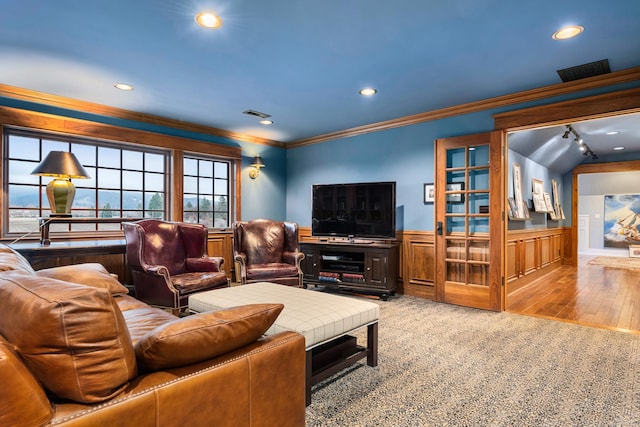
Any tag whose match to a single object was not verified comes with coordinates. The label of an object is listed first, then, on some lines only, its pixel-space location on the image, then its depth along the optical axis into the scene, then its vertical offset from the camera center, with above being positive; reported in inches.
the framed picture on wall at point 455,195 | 168.9 +9.9
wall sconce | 224.5 +32.6
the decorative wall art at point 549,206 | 268.1 +6.3
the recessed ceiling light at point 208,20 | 92.9 +53.2
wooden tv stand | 178.5 -27.4
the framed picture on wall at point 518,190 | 213.5 +14.9
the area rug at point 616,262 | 297.0 -44.3
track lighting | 207.0 +49.4
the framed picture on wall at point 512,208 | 201.9 +3.7
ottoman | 79.8 -25.0
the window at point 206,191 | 210.5 +16.0
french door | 153.9 -2.6
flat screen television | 185.9 +2.9
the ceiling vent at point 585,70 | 121.0 +51.3
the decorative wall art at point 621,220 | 364.2 -6.8
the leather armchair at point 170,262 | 135.3 -19.6
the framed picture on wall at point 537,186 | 247.8 +20.6
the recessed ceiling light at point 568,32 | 98.7 +52.1
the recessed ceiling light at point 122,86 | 141.3 +53.4
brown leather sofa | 35.1 -17.1
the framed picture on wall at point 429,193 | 180.7 +11.4
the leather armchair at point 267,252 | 165.6 -18.8
